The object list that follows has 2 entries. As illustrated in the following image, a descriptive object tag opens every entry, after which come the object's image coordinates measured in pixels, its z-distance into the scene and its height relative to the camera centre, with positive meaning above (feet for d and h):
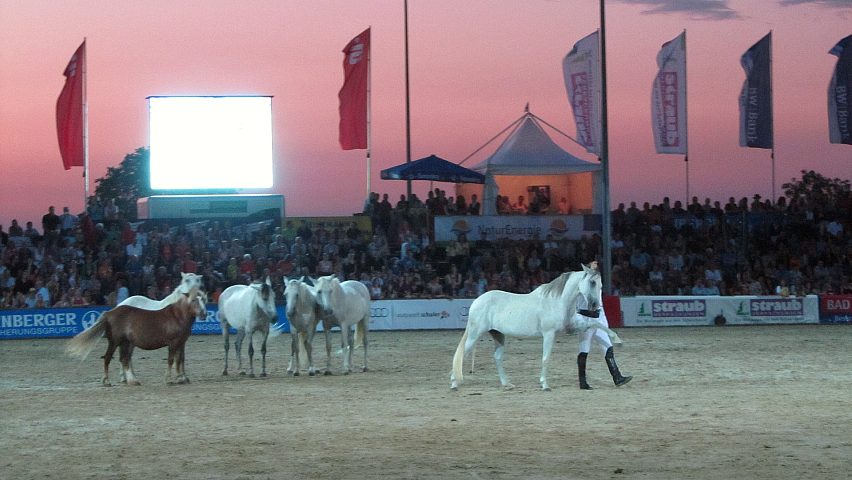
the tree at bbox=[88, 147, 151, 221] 291.58 +9.31
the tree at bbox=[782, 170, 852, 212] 235.40 +4.85
